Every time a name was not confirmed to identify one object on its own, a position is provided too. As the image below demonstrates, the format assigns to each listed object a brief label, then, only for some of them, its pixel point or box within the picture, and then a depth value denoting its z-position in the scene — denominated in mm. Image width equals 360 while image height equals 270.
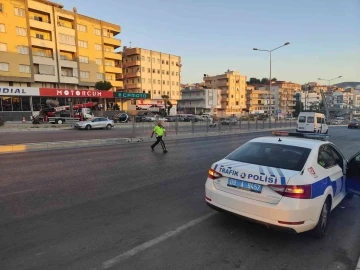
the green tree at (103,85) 51500
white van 25438
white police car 3400
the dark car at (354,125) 40228
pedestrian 13047
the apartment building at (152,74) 71938
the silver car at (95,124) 28869
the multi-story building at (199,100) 86812
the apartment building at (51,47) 44188
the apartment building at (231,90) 94625
